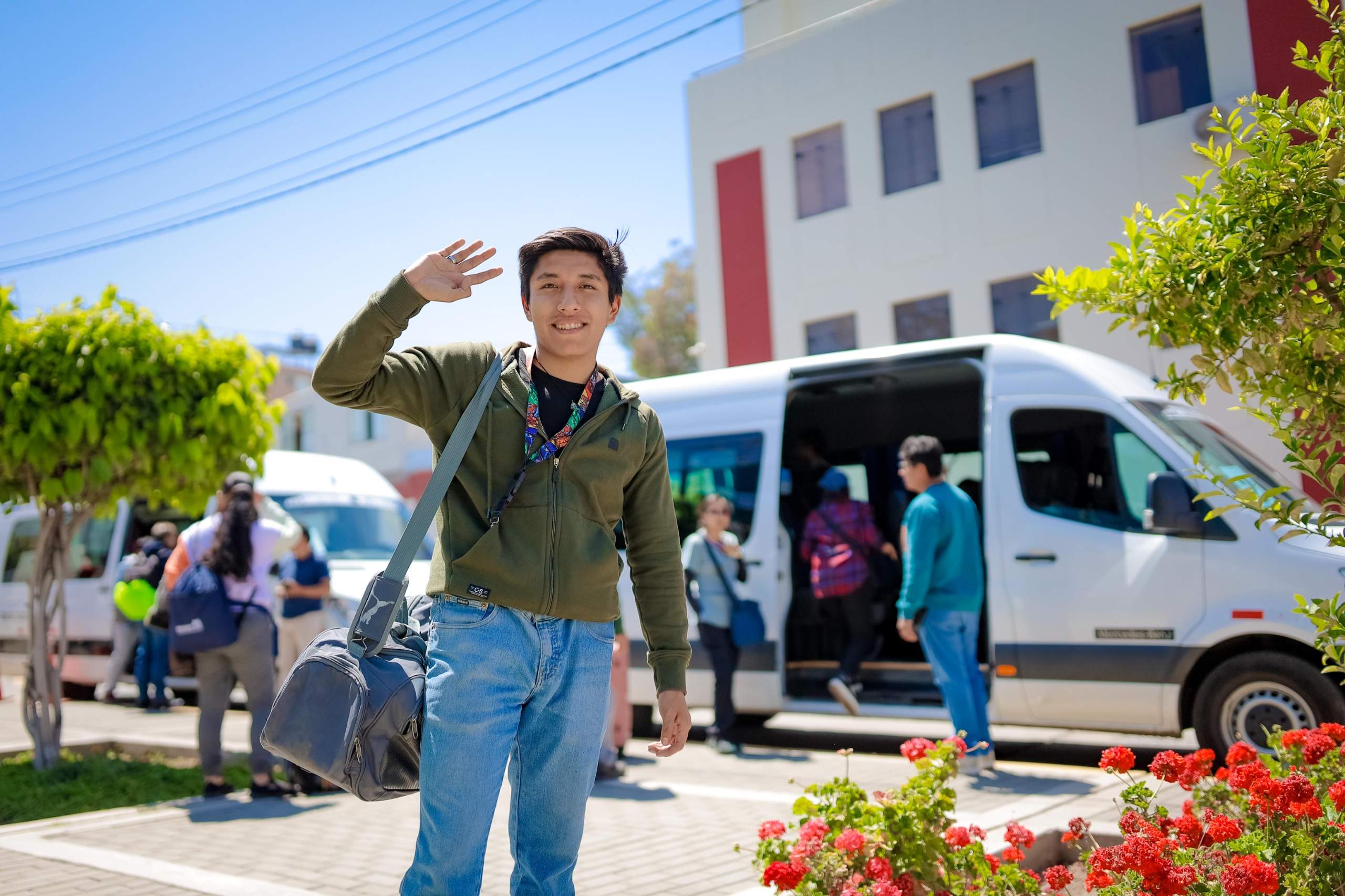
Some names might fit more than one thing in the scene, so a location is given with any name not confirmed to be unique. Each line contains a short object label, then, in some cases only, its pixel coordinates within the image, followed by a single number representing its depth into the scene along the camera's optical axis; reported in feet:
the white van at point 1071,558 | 21.34
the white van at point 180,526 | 37.96
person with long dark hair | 21.83
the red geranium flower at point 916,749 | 12.13
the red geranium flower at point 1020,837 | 11.19
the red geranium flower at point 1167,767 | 11.49
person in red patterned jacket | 29.99
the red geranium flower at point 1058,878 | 9.85
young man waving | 8.05
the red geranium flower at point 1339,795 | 9.66
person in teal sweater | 22.63
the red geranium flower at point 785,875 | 10.48
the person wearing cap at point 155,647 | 38.29
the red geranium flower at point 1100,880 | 9.49
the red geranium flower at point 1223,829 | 9.50
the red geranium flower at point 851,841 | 10.79
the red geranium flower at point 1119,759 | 11.17
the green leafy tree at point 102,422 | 22.99
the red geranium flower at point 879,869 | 10.40
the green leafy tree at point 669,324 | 124.67
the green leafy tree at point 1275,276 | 9.60
